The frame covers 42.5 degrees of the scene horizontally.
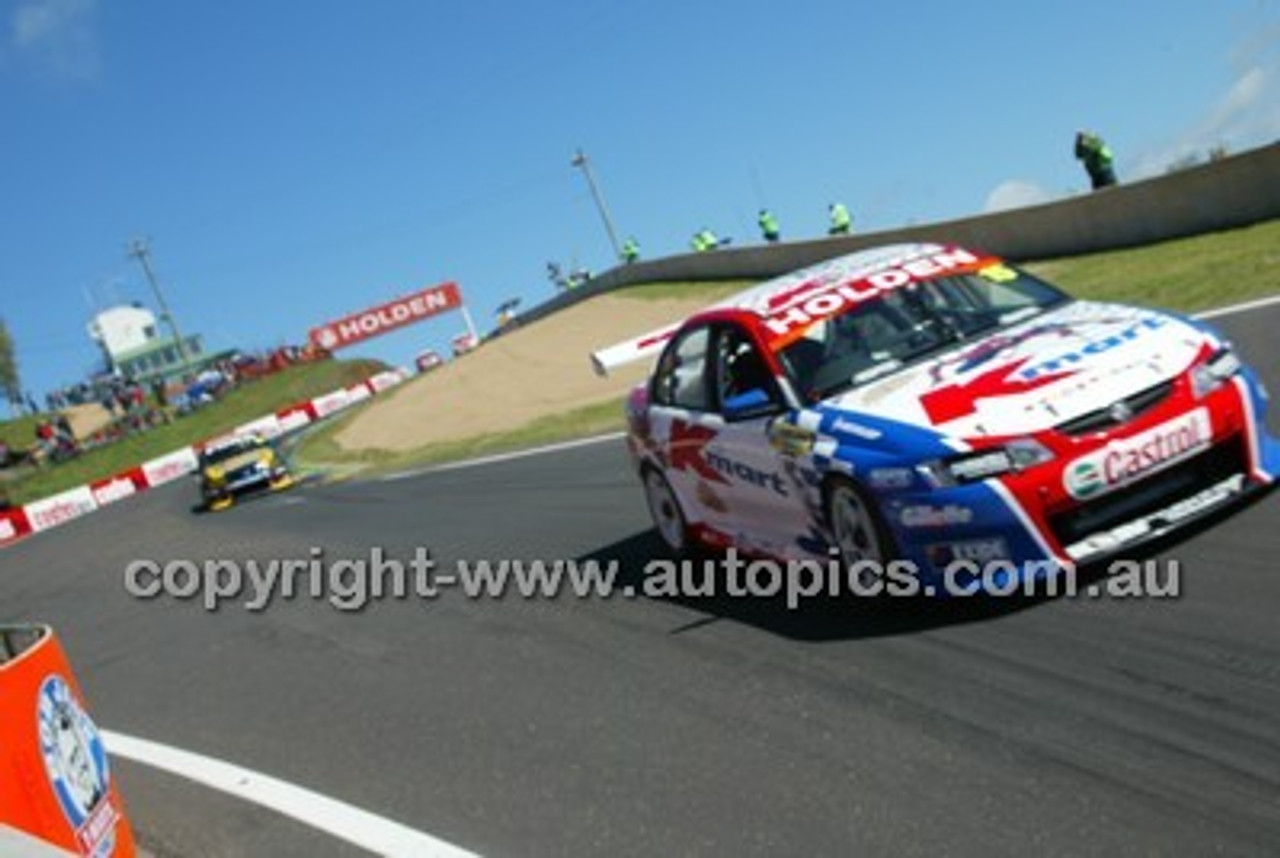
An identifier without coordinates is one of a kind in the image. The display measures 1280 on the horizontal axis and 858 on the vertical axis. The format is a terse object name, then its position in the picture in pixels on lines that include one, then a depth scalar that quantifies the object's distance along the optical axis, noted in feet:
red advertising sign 267.80
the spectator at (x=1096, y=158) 80.89
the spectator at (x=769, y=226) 135.74
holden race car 20.70
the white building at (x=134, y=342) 507.71
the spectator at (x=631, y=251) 185.16
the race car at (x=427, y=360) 254.27
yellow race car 91.76
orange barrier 15.43
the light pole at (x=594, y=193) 210.30
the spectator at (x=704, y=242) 154.97
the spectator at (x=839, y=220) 117.70
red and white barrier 126.00
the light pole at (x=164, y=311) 302.17
